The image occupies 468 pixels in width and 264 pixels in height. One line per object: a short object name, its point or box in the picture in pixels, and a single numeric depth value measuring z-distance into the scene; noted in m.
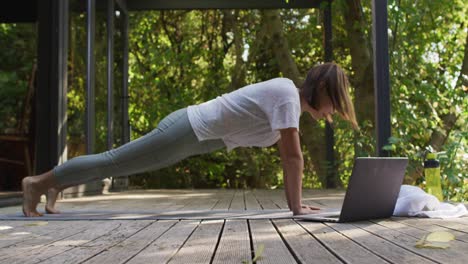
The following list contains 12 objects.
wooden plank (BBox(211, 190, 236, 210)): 3.51
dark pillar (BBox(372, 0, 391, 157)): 3.75
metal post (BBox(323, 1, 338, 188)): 6.55
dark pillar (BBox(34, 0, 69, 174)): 4.43
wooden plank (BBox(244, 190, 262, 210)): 3.46
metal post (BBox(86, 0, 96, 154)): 5.01
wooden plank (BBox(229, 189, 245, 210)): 3.47
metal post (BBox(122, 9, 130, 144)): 6.72
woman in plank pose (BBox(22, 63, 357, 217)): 2.50
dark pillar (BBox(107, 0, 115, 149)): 6.02
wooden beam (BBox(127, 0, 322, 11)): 6.53
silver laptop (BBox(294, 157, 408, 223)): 2.21
